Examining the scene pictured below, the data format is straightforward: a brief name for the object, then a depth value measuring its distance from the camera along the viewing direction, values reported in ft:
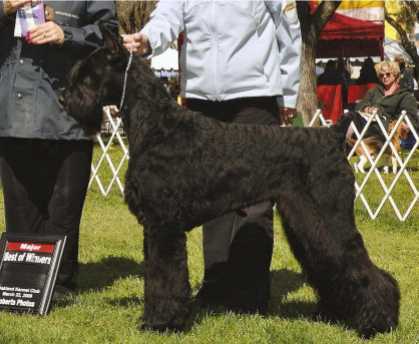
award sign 24.95
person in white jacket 24.27
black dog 21.19
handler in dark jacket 24.52
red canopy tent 94.72
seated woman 57.87
